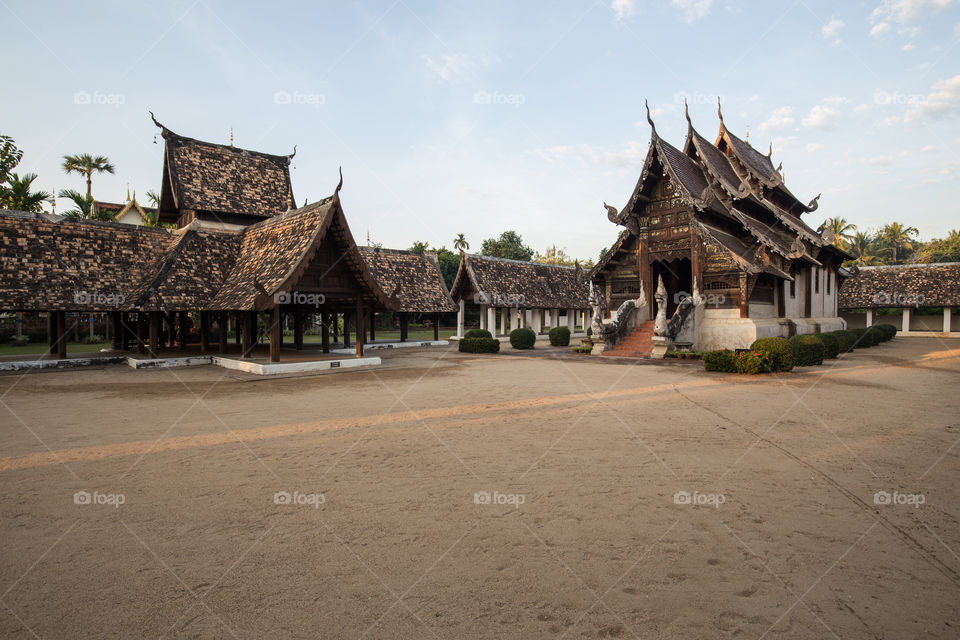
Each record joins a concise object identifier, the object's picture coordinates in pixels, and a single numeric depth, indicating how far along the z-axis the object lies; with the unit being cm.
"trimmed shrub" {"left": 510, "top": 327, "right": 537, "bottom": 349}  2406
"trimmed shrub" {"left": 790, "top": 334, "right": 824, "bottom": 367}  1600
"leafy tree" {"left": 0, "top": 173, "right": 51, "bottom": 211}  2706
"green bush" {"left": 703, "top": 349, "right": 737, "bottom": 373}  1466
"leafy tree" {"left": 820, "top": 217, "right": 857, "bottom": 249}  5981
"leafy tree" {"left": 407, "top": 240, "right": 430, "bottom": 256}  5832
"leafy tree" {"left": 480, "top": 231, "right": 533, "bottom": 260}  6325
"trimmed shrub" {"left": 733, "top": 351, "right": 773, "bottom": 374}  1417
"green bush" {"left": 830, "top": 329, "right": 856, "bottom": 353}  2177
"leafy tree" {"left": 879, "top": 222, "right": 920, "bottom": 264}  6334
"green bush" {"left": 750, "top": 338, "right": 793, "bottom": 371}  1436
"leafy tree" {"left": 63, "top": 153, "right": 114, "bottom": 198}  4003
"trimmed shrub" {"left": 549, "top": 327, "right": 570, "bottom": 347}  2616
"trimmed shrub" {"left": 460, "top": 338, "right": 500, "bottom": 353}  2252
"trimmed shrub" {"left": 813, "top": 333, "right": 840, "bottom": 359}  1811
